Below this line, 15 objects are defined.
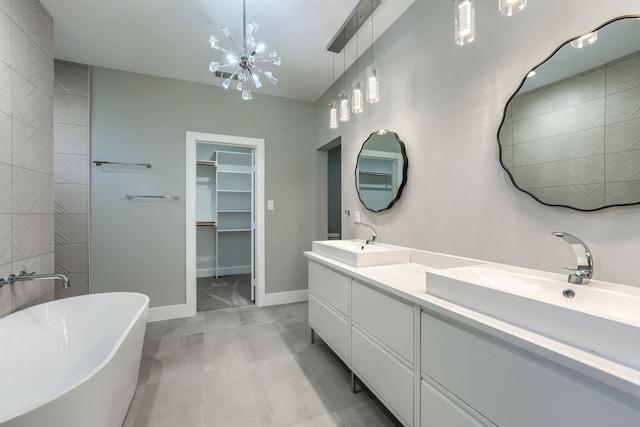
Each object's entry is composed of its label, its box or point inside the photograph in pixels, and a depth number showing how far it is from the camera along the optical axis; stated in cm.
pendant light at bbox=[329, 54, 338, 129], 234
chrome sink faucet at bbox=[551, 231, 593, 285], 98
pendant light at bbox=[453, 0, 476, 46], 120
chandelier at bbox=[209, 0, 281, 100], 168
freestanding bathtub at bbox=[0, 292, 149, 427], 97
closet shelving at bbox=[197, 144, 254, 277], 457
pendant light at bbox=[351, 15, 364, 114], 204
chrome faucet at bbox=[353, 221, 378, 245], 229
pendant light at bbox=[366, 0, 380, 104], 190
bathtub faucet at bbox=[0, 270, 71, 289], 160
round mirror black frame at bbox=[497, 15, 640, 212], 96
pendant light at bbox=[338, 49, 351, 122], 218
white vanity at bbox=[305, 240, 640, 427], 65
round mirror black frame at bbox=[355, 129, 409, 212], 200
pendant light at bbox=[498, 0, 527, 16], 104
